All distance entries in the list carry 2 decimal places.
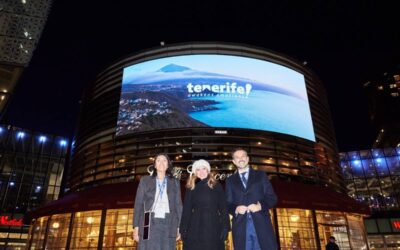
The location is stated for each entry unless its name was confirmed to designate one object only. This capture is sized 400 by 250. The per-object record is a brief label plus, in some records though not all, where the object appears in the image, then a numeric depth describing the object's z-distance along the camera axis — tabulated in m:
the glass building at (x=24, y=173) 32.12
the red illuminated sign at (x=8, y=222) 30.61
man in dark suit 4.18
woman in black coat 4.29
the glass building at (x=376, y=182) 28.67
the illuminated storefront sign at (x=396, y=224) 27.86
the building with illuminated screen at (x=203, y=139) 16.62
